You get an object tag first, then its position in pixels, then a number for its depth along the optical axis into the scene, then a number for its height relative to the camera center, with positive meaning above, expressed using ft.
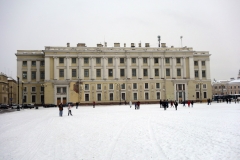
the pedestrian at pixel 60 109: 70.48 -6.45
